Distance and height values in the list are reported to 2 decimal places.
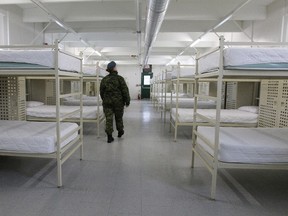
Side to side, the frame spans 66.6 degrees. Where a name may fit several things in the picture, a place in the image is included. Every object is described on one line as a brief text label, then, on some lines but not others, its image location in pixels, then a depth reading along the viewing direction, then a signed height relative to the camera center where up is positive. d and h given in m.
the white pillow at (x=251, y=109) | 4.16 -0.35
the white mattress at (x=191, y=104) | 5.60 -0.37
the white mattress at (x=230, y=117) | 3.82 -0.45
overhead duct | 2.91 +1.14
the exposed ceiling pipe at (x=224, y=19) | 3.55 +1.40
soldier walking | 3.75 -0.10
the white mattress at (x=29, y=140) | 2.04 -0.50
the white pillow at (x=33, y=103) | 4.37 -0.34
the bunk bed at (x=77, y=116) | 4.02 -0.45
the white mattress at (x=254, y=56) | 1.77 +0.28
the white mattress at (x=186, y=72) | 4.43 +0.35
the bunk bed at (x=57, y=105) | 2.03 -0.17
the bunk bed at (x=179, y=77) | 4.19 +0.27
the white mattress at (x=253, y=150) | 1.84 -0.49
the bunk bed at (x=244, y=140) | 1.77 -0.45
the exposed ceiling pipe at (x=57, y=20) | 3.69 +1.38
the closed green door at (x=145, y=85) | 14.29 +0.27
